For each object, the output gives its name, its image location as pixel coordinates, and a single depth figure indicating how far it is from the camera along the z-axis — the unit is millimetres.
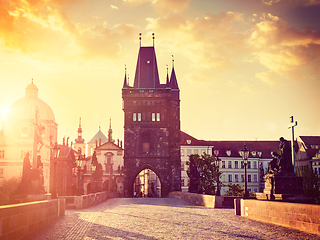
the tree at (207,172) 64062
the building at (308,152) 75031
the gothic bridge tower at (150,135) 66188
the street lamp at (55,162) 20469
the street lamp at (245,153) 21031
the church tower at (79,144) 155500
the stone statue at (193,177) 38969
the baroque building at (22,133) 83750
